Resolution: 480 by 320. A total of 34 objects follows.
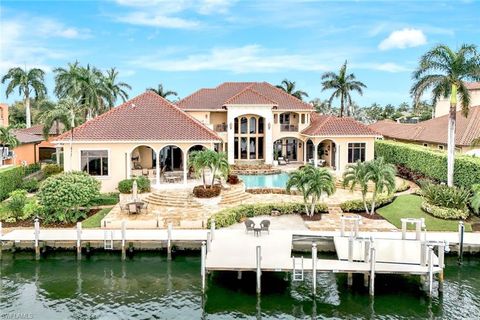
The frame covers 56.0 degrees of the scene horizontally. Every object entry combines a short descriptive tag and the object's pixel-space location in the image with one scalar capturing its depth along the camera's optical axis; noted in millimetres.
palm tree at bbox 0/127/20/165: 36344
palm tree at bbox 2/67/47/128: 59000
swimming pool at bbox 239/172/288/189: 35950
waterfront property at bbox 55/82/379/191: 32531
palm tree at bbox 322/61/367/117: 53250
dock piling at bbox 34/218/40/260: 21430
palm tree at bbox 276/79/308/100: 62219
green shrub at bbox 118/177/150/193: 29562
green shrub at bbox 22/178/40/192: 34219
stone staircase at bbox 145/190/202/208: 28422
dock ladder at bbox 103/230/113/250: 21641
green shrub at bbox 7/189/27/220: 25578
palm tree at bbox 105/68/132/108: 53906
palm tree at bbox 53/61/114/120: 42656
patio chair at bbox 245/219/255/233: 22239
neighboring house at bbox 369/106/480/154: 36969
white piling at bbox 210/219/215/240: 21472
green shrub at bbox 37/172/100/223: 24781
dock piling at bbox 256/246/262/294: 17484
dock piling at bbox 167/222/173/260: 21312
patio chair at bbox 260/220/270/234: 22188
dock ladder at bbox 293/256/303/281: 17703
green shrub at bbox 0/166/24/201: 30891
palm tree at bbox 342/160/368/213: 25773
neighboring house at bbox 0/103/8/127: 52272
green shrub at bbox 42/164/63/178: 39781
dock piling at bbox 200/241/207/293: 17547
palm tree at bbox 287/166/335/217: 25359
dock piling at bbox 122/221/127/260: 21297
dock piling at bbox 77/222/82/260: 21375
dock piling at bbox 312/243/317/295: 17406
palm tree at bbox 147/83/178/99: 60938
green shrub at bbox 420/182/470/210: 26328
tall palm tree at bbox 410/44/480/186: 28625
